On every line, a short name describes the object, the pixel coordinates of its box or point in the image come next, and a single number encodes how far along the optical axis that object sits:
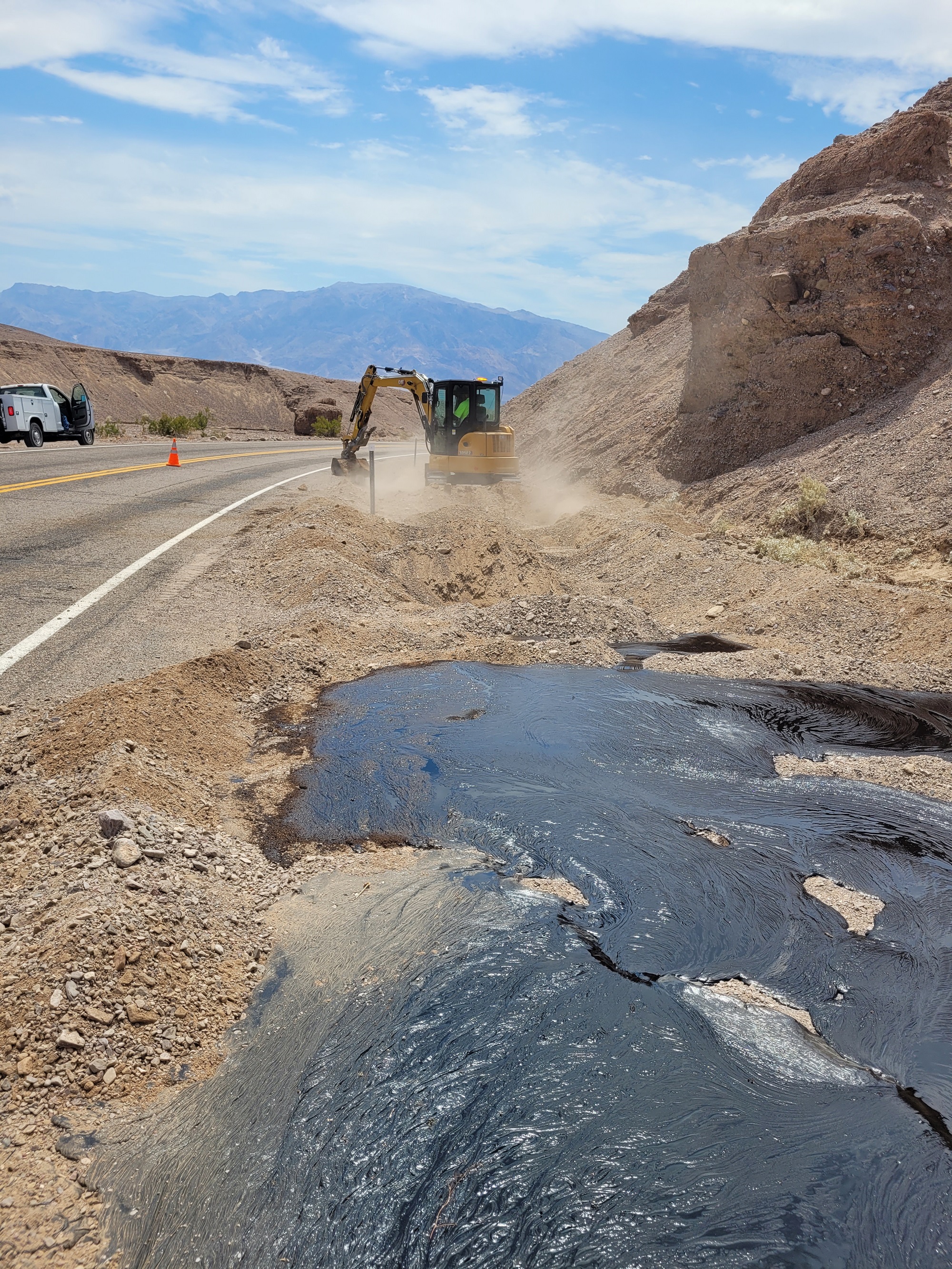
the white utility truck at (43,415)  23.36
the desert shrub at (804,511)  14.60
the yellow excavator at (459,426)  18.95
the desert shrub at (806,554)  13.09
